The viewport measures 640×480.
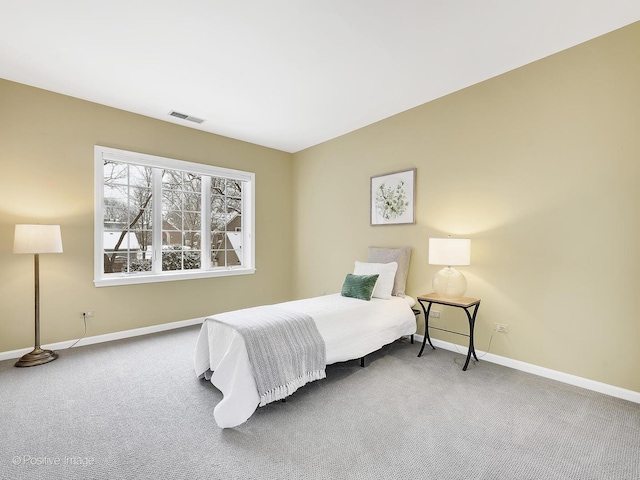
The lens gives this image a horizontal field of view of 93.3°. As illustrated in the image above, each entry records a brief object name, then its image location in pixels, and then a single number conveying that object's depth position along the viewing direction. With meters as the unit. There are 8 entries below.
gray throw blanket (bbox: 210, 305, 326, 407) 2.19
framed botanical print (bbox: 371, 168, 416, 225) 3.80
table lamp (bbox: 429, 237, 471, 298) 2.97
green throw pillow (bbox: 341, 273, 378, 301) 3.36
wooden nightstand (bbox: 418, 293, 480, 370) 2.88
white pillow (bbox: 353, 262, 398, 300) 3.51
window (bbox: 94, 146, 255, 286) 3.79
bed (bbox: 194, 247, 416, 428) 2.08
